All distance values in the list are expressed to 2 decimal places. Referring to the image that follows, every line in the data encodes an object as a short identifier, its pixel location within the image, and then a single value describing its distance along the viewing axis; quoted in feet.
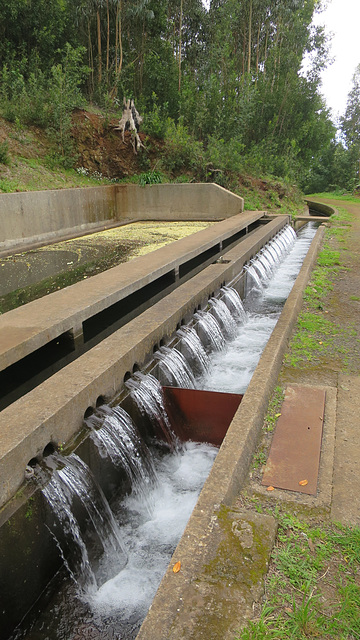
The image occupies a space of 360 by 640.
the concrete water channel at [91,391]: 8.00
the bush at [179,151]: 55.11
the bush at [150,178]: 50.83
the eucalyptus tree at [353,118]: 143.74
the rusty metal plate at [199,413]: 13.76
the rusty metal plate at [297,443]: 9.27
